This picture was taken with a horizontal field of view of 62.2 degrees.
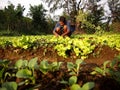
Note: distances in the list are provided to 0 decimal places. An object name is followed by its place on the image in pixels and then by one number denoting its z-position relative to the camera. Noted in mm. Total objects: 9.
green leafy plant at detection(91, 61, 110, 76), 827
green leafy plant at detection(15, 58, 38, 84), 769
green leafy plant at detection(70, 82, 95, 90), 624
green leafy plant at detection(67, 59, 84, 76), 867
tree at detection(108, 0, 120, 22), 19353
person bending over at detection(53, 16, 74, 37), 3713
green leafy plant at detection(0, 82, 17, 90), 635
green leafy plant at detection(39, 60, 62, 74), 836
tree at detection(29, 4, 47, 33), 13069
